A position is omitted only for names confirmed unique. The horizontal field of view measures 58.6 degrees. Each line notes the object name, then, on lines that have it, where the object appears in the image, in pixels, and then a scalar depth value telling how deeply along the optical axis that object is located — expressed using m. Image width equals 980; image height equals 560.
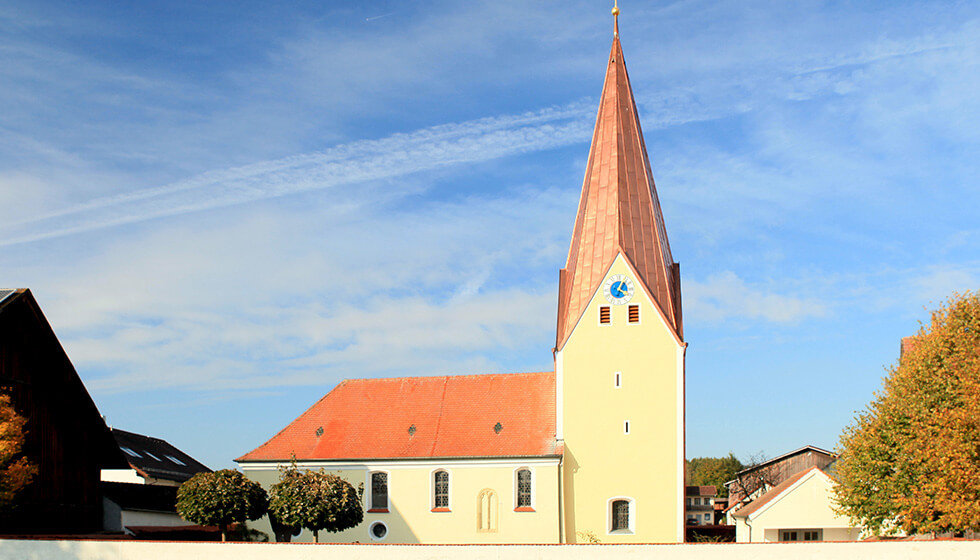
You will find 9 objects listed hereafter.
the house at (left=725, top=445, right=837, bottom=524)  61.55
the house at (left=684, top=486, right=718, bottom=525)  92.06
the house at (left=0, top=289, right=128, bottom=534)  26.12
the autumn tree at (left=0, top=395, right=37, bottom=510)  22.64
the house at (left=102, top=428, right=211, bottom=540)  31.14
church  34.09
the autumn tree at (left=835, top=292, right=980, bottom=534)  24.69
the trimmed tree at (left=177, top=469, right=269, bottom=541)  28.02
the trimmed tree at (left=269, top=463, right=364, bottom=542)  28.48
